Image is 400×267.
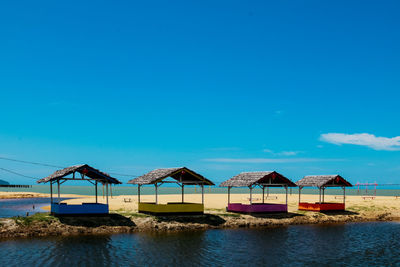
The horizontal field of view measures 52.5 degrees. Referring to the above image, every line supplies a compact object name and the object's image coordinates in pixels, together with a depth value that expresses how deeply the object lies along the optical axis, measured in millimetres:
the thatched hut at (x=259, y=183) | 42031
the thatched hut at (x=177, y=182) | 37938
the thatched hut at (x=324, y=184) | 47062
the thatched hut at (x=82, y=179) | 34625
